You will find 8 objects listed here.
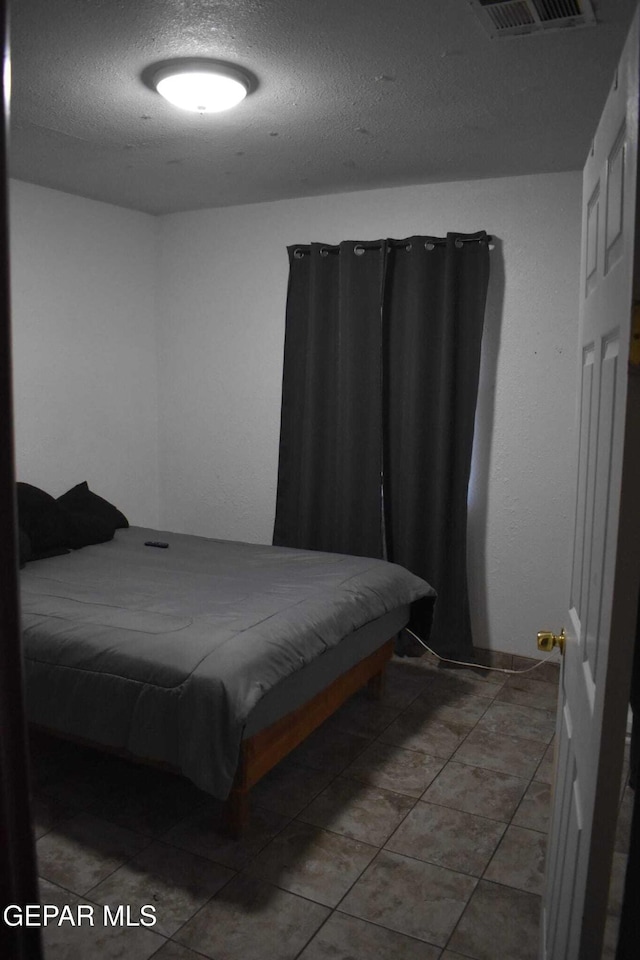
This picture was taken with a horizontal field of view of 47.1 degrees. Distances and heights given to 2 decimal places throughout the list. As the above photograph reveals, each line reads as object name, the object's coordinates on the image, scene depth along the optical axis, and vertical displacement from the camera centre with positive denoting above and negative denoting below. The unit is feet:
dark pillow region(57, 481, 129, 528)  13.64 -1.78
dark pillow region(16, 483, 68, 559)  12.14 -1.87
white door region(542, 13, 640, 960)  3.51 -0.71
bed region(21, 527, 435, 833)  7.69 -2.79
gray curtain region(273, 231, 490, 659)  13.01 +0.25
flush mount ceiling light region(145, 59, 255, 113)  8.11 +3.74
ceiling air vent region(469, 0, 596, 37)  6.55 +3.74
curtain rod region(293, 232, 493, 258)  12.70 +3.17
